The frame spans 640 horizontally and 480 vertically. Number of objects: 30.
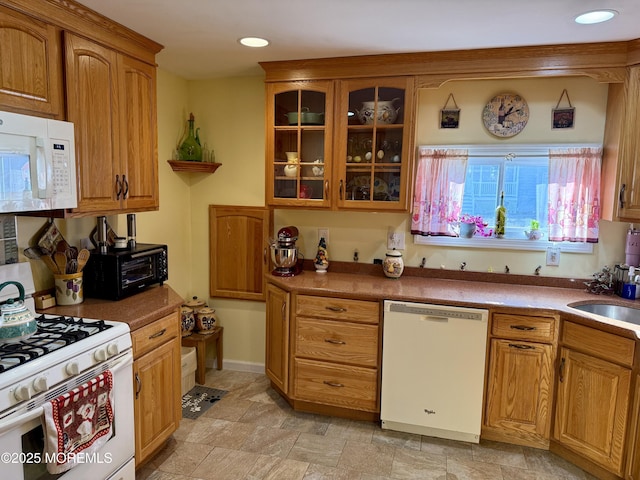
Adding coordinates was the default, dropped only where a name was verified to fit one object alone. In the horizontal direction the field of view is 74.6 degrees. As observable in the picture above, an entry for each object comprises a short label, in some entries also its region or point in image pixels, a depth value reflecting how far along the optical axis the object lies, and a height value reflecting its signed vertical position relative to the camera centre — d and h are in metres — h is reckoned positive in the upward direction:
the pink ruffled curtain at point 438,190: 2.98 +0.08
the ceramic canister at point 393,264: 3.01 -0.46
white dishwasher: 2.54 -1.03
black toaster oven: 2.30 -0.45
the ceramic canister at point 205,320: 3.41 -1.01
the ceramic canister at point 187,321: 3.34 -1.00
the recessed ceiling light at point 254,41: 2.48 +0.93
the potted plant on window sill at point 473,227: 3.01 -0.18
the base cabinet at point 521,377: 2.47 -1.03
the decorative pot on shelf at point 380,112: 2.85 +0.60
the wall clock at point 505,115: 2.86 +0.60
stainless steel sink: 2.51 -0.65
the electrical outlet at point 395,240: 3.16 -0.30
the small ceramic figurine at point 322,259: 3.20 -0.46
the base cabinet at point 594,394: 2.20 -1.04
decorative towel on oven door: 1.56 -0.91
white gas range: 1.46 -0.74
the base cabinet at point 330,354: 2.73 -1.03
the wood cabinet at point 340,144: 2.84 +0.39
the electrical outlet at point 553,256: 2.89 -0.36
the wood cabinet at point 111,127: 2.09 +0.37
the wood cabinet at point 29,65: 1.74 +0.55
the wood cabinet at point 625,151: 2.46 +0.33
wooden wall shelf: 3.26 +0.23
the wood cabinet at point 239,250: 3.39 -0.44
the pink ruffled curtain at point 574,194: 2.76 +0.07
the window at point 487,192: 2.90 +0.07
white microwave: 1.67 +0.12
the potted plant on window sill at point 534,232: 2.91 -0.20
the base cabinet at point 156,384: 2.14 -1.03
